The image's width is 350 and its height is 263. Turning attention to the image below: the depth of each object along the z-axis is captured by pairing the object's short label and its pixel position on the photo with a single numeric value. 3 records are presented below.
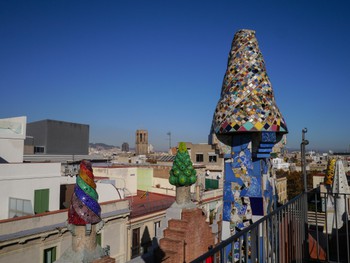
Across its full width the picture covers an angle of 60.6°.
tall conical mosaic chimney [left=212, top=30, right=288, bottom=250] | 4.68
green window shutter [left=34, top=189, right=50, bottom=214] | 15.51
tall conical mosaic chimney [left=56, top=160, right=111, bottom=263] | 7.11
